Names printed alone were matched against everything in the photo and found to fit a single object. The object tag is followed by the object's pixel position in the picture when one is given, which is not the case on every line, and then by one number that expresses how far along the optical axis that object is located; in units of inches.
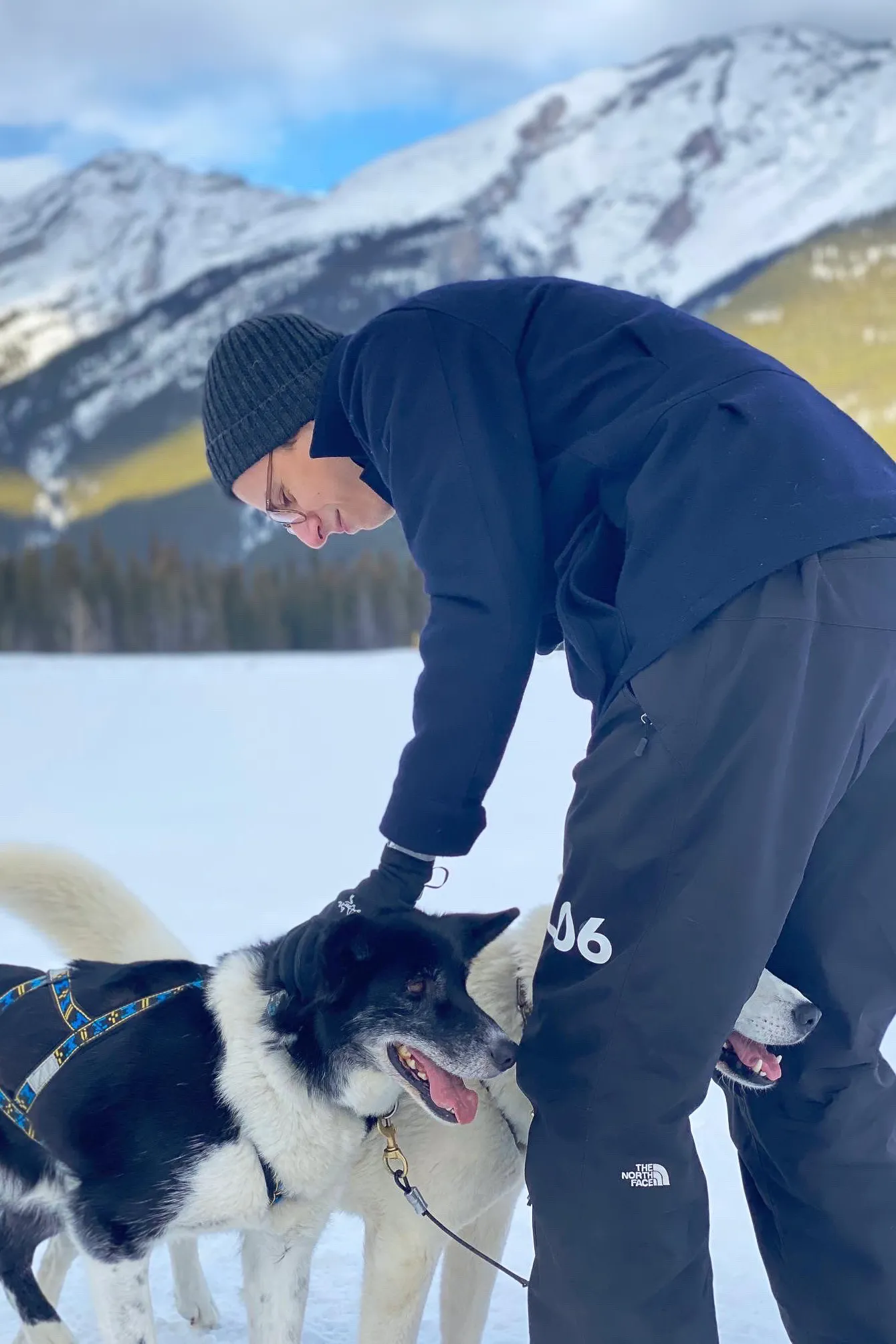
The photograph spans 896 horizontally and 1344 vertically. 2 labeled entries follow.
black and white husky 59.1
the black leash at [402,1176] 58.7
